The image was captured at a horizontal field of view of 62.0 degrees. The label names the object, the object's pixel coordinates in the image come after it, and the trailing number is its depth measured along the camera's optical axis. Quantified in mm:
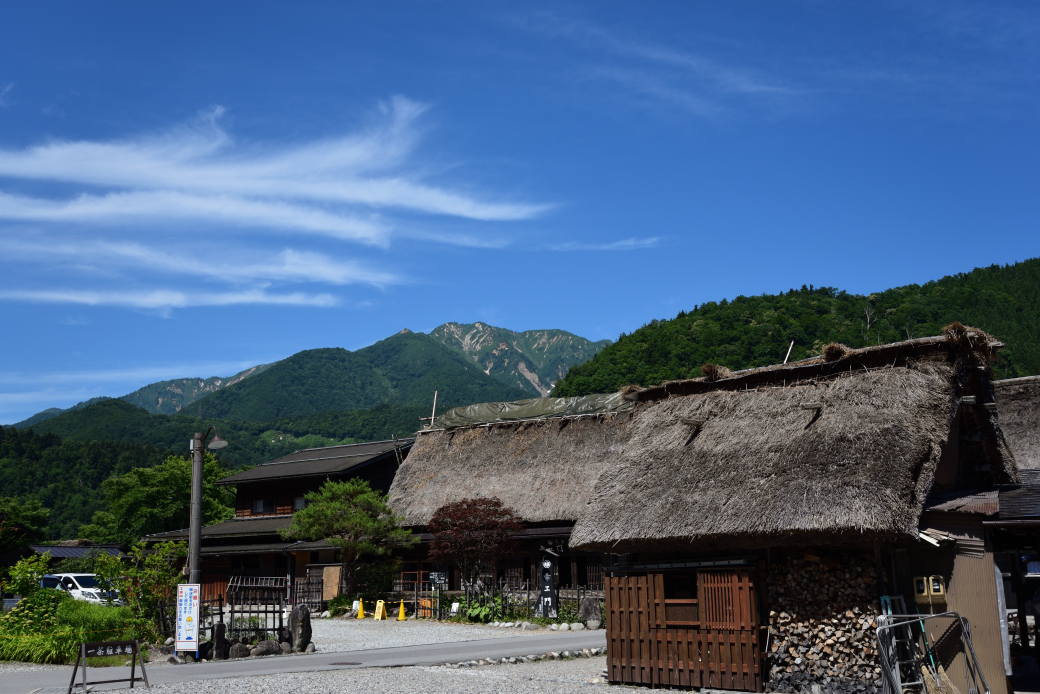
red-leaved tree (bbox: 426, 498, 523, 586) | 27438
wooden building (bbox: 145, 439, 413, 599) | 37250
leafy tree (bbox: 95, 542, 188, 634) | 19219
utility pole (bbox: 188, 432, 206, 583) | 18453
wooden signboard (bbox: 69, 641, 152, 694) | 13219
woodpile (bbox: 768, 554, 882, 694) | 12570
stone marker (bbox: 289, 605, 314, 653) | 19734
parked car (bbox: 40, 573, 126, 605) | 33841
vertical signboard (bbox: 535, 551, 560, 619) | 26375
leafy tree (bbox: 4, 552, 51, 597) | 19781
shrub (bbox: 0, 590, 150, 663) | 17578
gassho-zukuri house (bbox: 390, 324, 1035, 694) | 12664
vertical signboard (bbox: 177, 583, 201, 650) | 17469
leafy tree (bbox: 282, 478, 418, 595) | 29766
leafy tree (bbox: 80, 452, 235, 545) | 53125
